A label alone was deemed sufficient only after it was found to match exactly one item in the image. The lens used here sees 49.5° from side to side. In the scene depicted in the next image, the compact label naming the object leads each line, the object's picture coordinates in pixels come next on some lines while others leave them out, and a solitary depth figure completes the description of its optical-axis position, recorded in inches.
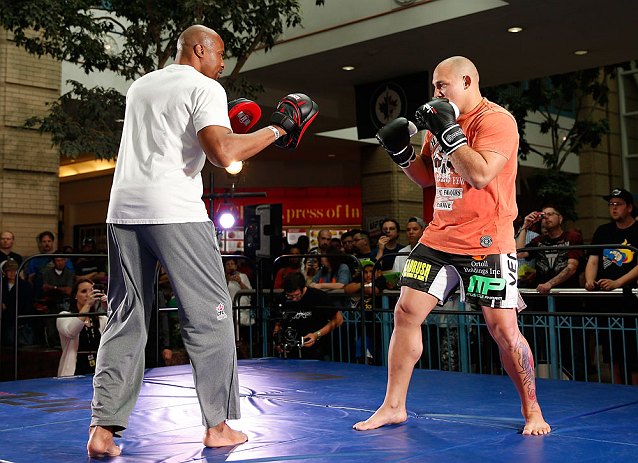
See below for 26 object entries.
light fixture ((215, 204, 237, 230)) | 381.4
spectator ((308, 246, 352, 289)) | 296.7
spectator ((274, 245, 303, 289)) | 398.7
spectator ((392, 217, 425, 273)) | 284.7
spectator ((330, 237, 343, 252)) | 384.1
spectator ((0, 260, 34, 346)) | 279.1
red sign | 675.4
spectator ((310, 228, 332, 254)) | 371.0
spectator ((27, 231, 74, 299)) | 335.9
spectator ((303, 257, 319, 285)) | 364.3
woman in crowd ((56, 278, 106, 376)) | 229.3
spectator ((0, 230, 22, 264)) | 334.0
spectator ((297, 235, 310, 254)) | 414.0
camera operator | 245.4
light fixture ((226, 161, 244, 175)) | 398.1
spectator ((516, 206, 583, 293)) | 244.5
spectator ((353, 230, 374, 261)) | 320.5
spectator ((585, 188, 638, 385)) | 219.8
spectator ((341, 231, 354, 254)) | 358.6
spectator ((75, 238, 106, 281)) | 354.8
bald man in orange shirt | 113.6
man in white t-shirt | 102.8
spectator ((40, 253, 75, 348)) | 301.7
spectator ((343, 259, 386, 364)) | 256.7
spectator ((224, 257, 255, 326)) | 302.2
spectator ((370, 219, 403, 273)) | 297.2
